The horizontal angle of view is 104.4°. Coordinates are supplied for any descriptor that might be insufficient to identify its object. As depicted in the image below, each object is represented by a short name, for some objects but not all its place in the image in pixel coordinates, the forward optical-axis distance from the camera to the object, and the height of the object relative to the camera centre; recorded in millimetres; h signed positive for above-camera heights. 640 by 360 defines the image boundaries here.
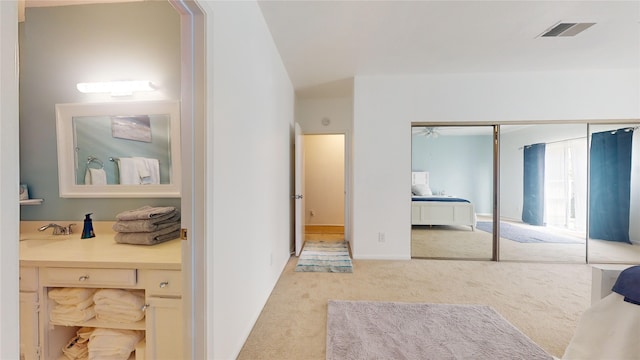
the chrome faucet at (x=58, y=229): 1725 -355
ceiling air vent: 2297 +1420
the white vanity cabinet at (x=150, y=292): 1240 -581
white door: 3492 -135
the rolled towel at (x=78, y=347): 1382 -951
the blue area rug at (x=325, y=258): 3051 -1107
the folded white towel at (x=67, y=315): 1279 -707
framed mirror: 1762 +209
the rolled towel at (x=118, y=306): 1284 -665
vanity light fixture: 1735 +643
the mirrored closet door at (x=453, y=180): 3482 -30
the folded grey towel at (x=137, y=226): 1474 -285
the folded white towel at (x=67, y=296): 1274 -606
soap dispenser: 1634 -338
